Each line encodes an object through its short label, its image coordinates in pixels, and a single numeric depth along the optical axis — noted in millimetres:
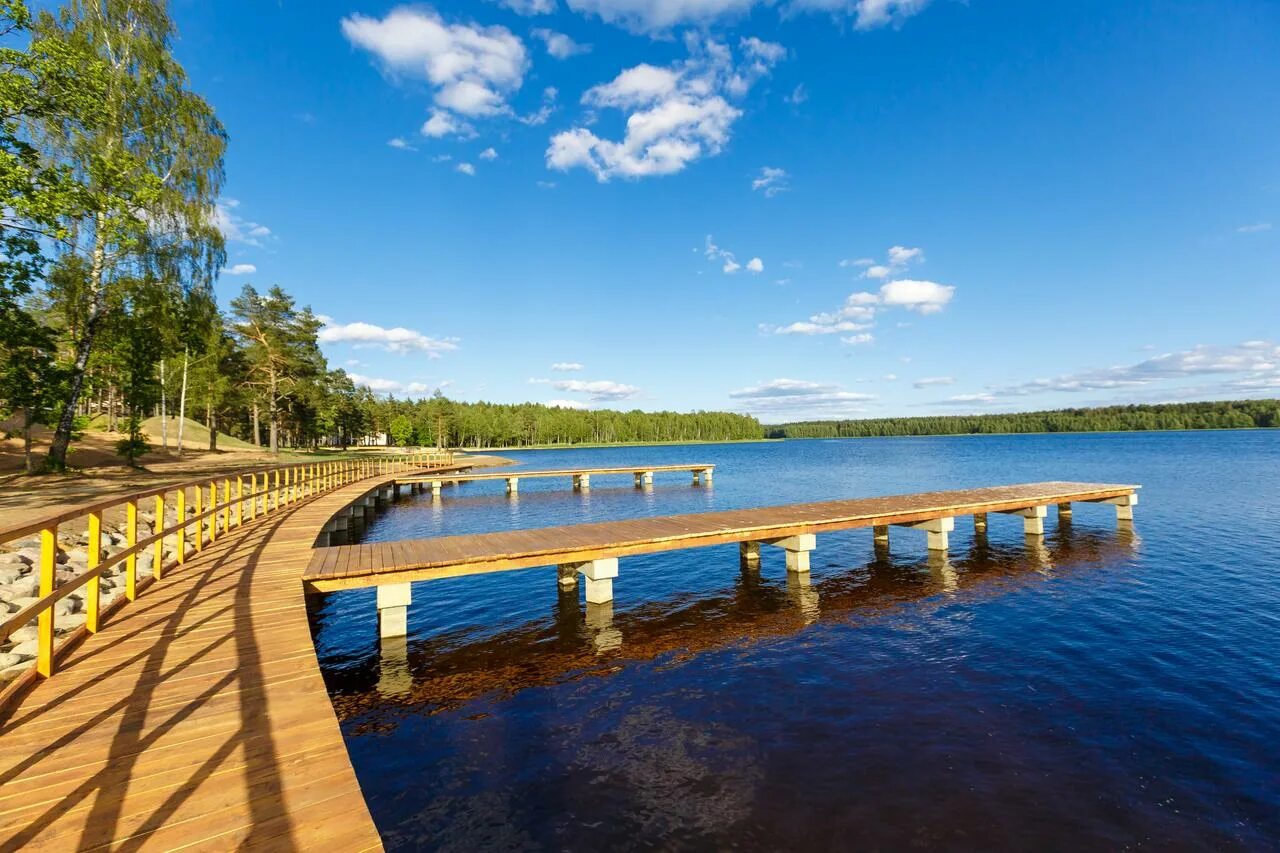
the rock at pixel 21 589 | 9274
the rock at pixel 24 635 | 7988
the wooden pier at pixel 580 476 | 39250
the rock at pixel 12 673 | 7054
